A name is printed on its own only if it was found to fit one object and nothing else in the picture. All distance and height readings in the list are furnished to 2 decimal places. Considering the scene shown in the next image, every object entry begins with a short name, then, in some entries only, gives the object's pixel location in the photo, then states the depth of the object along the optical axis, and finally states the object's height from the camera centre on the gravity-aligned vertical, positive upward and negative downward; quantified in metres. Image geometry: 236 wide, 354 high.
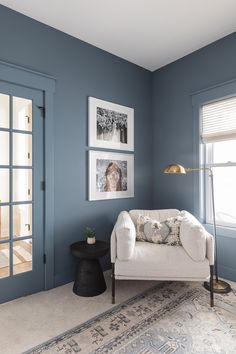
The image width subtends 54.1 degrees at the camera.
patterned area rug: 1.62 -1.17
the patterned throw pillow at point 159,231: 2.44 -0.56
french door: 2.26 -0.11
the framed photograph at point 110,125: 2.86 +0.72
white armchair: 2.13 -0.75
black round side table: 2.32 -0.95
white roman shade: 2.70 +0.72
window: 2.75 +0.32
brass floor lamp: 2.41 -1.14
